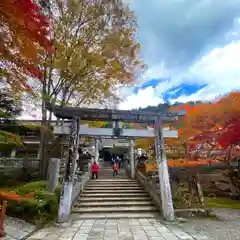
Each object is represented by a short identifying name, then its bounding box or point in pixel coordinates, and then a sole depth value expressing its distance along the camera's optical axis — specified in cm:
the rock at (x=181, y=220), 984
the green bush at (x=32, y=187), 1145
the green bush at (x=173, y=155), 2247
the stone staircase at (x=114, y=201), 1105
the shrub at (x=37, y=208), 923
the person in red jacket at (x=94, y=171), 1945
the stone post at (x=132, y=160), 1967
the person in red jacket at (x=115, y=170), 2194
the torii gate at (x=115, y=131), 1029
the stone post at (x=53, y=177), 1177
